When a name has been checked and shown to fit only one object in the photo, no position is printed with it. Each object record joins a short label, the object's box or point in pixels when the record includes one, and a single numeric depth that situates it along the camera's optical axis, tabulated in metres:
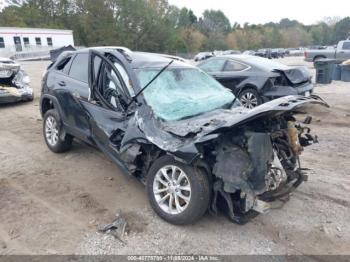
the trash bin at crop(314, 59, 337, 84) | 14.12
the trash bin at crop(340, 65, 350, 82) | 14.71
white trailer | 39.72
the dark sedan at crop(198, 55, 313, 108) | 8.16
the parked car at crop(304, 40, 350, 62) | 19.16
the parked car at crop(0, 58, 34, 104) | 9.57
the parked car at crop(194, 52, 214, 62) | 42.70
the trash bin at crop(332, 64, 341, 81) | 15.02
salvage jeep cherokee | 3.20
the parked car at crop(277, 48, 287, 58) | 49.76
